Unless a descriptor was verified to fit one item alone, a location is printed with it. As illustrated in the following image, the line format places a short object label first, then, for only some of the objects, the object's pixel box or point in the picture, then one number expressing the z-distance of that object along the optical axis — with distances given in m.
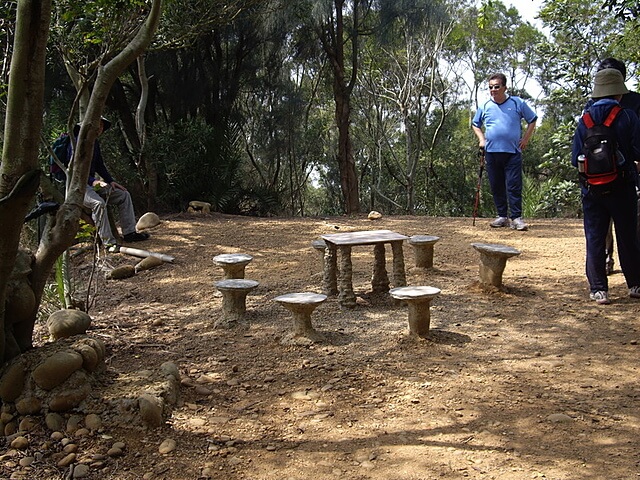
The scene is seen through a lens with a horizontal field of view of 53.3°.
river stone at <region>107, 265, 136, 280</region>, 6.78
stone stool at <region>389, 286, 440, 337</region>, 4.16
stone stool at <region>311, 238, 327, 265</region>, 5.79
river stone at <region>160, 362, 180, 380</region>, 3.65
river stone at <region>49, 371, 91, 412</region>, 3.25
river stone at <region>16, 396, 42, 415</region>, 3.26
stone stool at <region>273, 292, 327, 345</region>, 4.27
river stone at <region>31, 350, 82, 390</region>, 3.28
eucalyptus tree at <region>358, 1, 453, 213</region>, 20.00
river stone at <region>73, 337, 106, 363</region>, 3.61
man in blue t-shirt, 7.62
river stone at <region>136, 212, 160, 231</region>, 8.85
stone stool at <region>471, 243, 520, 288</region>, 5.23
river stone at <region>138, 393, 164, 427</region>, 3.19
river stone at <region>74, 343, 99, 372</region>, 3.49
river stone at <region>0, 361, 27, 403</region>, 3.28
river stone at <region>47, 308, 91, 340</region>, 4.16
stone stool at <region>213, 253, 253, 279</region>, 5.41
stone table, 5.01
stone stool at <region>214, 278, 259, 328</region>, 4.84
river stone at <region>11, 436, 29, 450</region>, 3.04
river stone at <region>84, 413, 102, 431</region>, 3.16
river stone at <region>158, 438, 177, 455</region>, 3.00
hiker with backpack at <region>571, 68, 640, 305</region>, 4.68
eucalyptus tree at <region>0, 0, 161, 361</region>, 3.17
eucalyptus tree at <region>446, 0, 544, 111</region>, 24.50
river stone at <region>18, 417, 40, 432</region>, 3.18
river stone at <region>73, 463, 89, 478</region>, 2.83
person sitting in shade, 7.04
